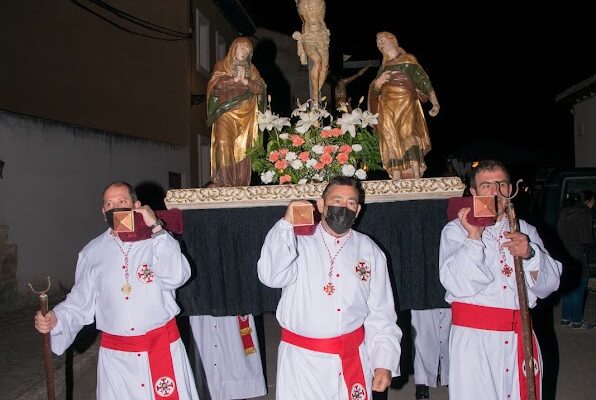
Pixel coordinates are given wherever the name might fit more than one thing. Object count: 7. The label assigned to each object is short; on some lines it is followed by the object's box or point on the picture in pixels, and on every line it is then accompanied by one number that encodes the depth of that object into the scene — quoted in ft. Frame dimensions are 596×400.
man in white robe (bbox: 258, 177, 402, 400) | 10.36
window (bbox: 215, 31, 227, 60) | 53.72
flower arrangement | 14.02
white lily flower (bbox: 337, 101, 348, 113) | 14.82
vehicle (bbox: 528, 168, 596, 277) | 30.63
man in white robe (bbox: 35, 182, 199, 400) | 11.39
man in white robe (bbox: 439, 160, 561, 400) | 10.92
